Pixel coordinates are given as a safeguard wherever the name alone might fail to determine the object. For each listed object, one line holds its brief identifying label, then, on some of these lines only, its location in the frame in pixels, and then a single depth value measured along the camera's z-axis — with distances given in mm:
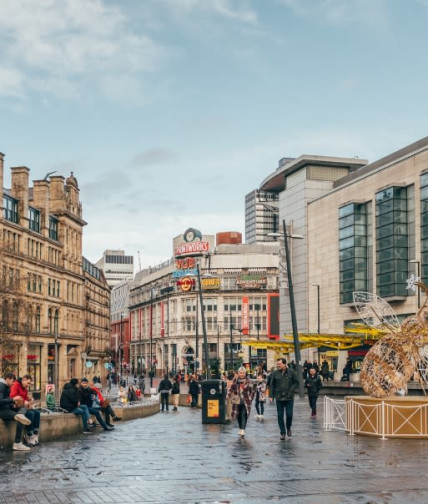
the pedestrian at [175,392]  39200
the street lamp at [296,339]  38531
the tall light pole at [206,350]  48600
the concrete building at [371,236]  70938
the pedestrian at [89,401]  21833
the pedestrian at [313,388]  27938
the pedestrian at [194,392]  40719
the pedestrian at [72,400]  21047
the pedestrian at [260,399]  28536
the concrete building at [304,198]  93500
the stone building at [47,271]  72500
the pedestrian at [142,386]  66344
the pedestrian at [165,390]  39031
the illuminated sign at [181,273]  143750
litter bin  24875
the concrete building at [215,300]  138500
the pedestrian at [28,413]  17719
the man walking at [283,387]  19062
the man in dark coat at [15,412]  16484
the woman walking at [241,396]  20328
